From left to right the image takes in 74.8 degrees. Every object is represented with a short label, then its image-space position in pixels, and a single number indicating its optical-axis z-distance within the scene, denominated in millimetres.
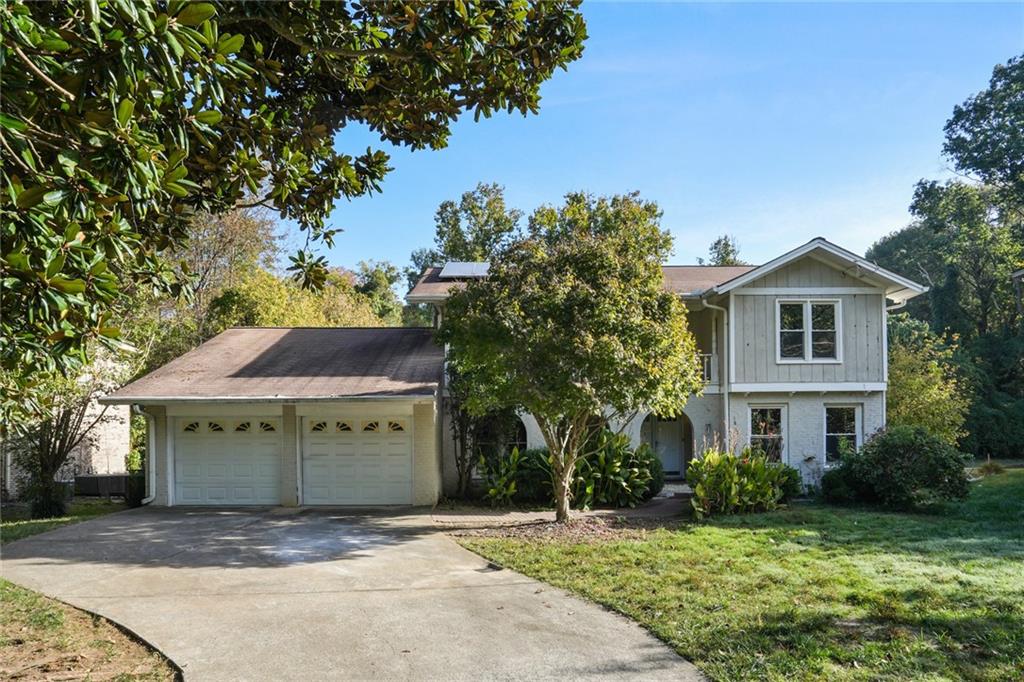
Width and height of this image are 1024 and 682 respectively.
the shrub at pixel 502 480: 14320
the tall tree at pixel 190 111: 3092
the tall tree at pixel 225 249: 24500
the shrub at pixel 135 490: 15195
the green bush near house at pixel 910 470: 12570
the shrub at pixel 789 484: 13900
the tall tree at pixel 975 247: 32500
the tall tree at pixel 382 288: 40688
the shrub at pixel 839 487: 14023
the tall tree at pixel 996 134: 29656
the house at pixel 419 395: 14406
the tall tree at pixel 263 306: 22594
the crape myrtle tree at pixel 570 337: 10609
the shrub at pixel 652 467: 14516
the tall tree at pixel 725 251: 42444
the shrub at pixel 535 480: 14523
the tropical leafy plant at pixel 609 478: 13875
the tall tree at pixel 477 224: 31047
